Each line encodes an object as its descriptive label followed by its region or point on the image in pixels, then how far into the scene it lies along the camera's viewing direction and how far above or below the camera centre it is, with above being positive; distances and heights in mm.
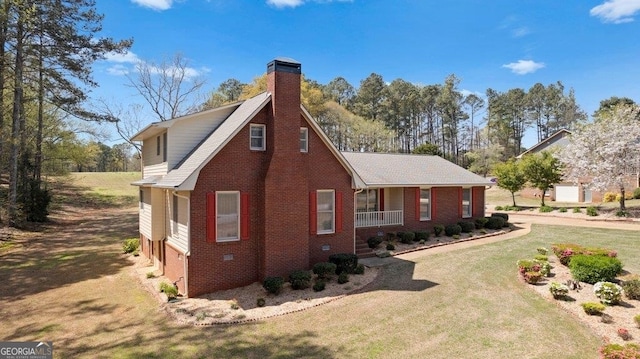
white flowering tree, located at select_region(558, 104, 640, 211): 29219 +2390
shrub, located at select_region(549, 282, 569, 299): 11633 -3576
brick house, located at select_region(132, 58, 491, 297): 12953 -511
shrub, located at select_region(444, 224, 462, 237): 22500 -3177
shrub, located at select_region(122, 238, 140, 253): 20469 -3758
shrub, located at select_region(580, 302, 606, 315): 10406 -3737
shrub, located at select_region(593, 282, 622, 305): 11045 -3532
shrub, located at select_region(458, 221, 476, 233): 23500 -3114
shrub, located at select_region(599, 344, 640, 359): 7766 -3830
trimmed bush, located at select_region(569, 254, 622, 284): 12758 -3211
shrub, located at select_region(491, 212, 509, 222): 26403 -2675
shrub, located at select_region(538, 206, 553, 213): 33406 -2801
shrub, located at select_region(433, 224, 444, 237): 22391 -3148
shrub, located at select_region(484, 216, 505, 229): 24855 -3036
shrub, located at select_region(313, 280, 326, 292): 13195 -3922
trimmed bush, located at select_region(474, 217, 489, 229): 24547 -2961
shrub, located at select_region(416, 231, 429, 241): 21156 -3329
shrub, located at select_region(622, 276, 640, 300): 11461 -3517
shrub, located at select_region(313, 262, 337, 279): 14008 -3486
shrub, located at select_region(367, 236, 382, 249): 19609 -3408
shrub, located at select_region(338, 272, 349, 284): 13883 -3821
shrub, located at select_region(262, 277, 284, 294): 12742 -3711
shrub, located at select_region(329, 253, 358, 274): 14852 -3393
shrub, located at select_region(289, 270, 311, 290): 13227 -3682
